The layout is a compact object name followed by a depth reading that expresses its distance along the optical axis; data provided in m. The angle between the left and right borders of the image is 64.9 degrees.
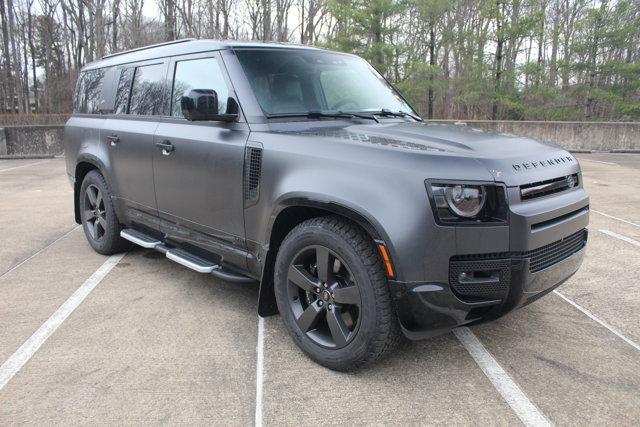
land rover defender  2.46
